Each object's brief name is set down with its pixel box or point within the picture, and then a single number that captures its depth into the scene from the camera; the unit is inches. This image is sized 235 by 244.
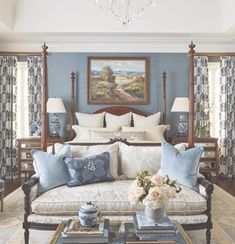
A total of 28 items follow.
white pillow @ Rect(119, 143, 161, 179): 177.9
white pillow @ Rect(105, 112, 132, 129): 302.2
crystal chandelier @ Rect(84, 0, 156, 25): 226.1
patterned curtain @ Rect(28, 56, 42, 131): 313.0
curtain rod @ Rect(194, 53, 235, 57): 312.3
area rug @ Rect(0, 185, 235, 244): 156.7
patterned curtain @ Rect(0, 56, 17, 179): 306.5
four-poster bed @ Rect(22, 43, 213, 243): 144.8
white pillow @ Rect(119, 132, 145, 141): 280.5
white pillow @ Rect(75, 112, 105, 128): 303.7
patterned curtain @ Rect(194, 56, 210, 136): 317.1
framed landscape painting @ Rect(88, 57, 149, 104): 318.0
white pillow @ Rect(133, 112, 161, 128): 302.7
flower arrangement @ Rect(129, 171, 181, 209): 116.0
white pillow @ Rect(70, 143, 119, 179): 177.2
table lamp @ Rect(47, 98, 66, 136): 296.7
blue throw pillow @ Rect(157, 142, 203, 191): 161.3
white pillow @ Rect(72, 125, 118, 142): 286.7
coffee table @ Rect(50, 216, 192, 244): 111.3
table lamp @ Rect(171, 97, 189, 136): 297.9
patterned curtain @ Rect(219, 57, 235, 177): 312.7
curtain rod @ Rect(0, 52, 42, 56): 307.9
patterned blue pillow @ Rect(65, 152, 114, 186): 163.3
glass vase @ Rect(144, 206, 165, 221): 118.0
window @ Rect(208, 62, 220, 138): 327.0
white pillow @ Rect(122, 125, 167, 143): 293.0
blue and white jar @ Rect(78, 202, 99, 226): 119.4
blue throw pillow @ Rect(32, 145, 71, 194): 159.9
